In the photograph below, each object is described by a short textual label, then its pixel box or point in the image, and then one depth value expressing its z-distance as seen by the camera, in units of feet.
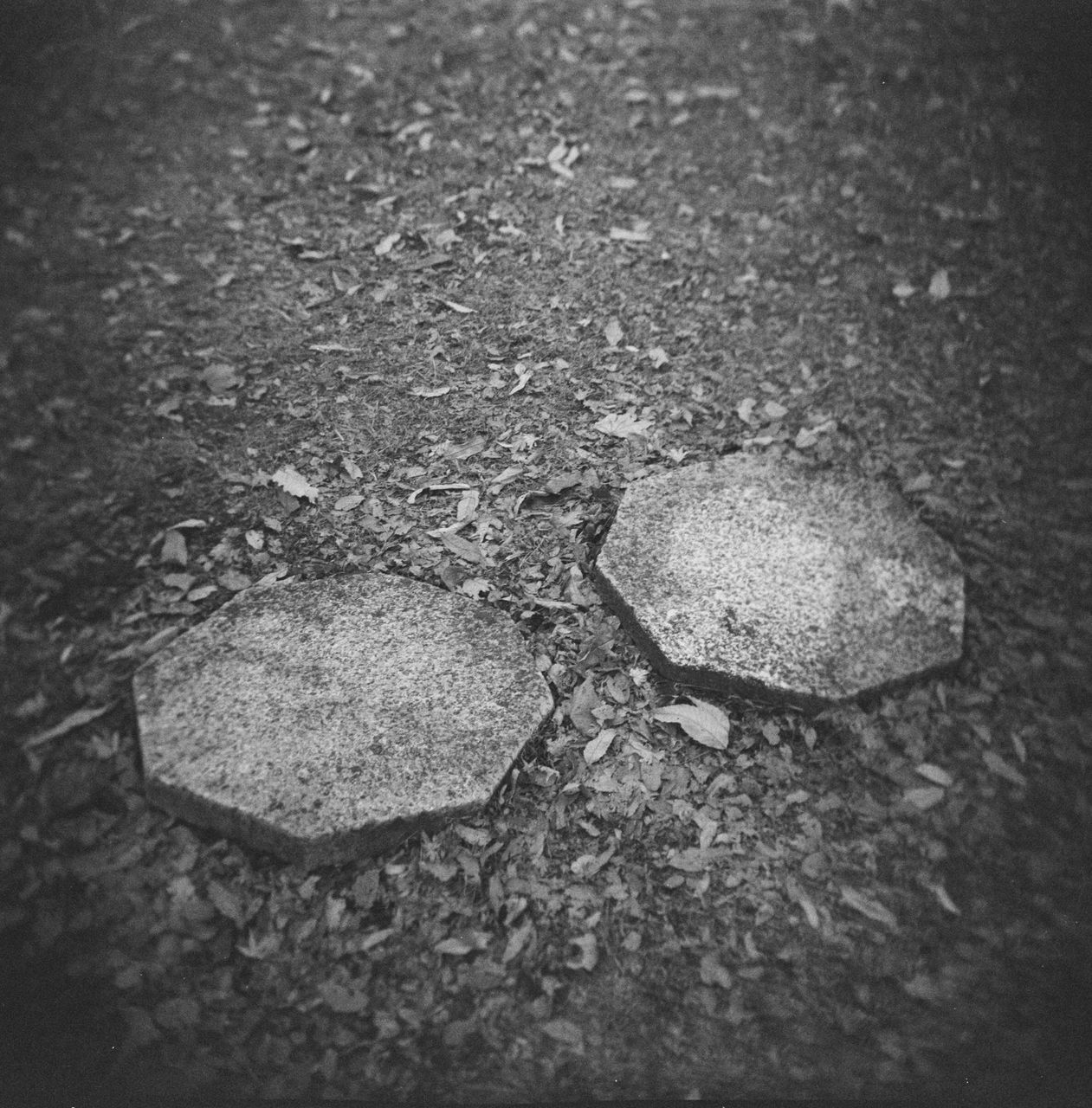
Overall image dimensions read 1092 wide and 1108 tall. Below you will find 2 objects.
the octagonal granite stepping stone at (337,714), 6.28
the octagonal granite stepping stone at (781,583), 7.25
